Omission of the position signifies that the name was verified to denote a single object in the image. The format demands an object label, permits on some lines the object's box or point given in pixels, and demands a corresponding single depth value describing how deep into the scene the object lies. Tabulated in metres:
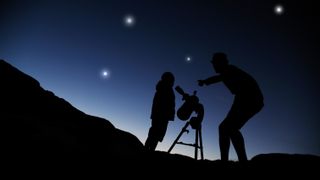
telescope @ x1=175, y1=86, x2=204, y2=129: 8.05
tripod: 8.09
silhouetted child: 8.06
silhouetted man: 5.28
